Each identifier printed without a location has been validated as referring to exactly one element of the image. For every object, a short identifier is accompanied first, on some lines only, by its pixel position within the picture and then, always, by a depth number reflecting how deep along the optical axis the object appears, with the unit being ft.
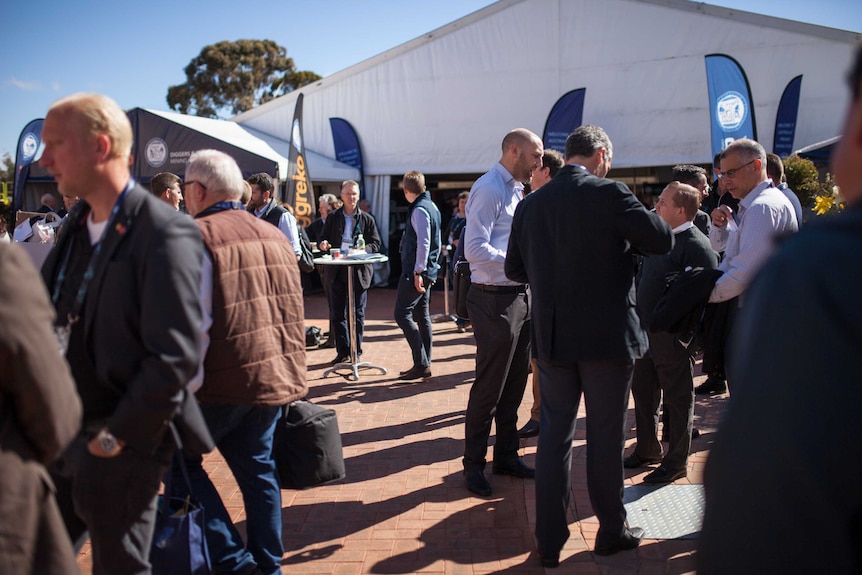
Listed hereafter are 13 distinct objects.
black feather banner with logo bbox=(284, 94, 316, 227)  39.47
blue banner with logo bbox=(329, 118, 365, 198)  54.60
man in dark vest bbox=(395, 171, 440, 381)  21.54
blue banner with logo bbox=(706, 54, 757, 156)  38.88
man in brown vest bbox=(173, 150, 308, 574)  8.52
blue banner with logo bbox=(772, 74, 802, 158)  43.60
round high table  21.86
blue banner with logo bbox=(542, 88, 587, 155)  45.88
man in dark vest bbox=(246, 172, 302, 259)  20.24
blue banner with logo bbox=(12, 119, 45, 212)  48.86
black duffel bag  9.80
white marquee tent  44.42
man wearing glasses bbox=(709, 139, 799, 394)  10.96
